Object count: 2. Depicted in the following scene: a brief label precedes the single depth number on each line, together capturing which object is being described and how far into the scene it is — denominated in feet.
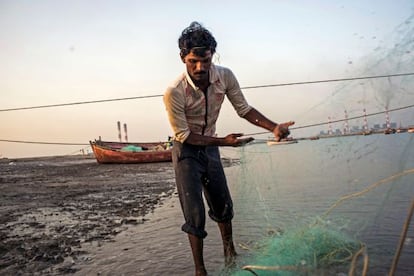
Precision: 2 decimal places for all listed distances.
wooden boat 79.66
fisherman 9.27
